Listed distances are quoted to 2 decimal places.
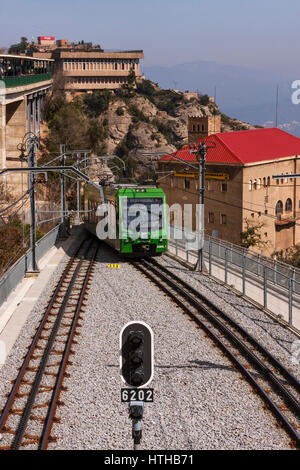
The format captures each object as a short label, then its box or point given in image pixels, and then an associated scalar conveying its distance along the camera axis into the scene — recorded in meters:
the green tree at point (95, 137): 83.25
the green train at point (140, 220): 26.39
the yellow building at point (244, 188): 59.94
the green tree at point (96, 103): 117.81
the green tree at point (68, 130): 72.75
